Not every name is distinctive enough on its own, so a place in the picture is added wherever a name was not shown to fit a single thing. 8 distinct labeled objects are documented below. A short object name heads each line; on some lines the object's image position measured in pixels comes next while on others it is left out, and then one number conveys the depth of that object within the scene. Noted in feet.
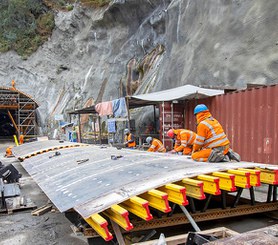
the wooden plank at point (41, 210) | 20.70
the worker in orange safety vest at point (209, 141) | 17.42
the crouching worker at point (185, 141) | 26.27
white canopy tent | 33.96
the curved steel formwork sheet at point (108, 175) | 12.35
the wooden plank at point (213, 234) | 11.26
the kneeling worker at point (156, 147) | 30.72
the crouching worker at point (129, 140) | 41.95
